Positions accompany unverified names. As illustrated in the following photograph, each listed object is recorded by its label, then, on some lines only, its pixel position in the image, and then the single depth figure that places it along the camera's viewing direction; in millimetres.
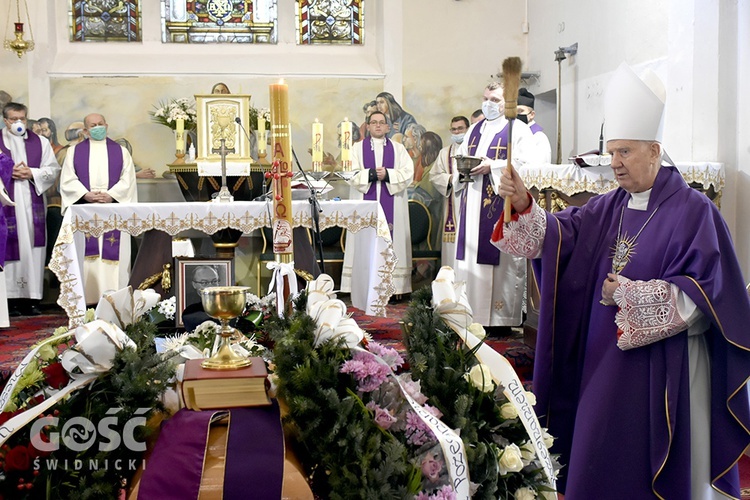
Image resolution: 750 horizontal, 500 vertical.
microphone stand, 4002
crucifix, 6504
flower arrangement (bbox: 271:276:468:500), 1446
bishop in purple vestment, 2812
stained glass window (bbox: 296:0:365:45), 10547
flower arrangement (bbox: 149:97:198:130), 8836
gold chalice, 1625
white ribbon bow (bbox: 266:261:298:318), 2074
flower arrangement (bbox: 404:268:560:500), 1540
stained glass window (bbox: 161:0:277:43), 10320
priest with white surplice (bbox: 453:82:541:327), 7035
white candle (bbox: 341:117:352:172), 6805
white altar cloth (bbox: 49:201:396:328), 6105
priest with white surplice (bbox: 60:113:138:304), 8719
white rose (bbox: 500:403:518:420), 1639
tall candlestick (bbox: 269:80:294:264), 2039
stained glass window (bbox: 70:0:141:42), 10117
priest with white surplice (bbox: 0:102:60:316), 8562
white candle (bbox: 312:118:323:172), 6668
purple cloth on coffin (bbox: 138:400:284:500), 1431
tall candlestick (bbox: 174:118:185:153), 8359
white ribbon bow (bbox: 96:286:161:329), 1739
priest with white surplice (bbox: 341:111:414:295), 9164
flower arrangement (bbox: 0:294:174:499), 1428
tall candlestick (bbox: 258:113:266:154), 8180
